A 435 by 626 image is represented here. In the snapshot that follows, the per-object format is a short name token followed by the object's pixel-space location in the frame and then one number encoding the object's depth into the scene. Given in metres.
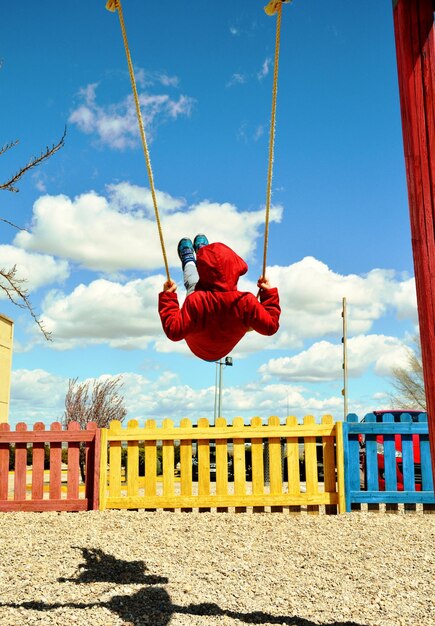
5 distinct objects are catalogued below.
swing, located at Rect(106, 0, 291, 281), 3.78
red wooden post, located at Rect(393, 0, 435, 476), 3.07
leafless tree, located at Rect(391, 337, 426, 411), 25.24
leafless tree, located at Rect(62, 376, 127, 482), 17.34
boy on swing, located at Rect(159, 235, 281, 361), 4.20
